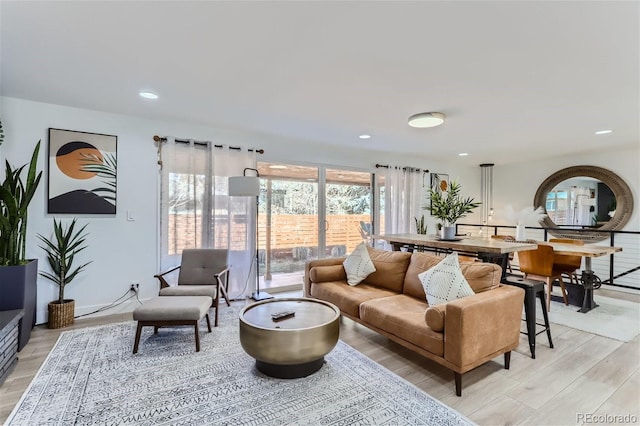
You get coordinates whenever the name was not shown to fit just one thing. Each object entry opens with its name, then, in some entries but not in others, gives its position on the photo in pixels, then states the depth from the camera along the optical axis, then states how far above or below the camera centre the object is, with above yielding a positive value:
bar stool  2.62 -0.73
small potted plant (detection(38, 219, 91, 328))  3.19 -0.52
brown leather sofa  2.10 -0.79
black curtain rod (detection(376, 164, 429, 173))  5.86 +0.95
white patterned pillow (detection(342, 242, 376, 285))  3.54 -0.58
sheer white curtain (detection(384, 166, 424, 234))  5.89 +0.34
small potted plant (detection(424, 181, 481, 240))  3.70 +0.09
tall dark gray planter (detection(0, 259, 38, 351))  2.65 -0.66
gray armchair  3.63 -0.63
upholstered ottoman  2.67 -0.85
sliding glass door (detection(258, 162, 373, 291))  4.87 -0.02
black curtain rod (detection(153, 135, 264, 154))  3.89 +0.97
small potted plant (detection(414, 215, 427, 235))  6.18 -0.20
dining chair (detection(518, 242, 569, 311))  3.90 -0.64
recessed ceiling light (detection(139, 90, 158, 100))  2.97 +1.18
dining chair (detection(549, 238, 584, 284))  4.17 -0.65
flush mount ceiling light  3.46 +1.09
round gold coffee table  2.17 -0.88
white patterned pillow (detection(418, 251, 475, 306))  2.50 -0.55
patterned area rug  1.85 -1.19
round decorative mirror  5.43 +0.29
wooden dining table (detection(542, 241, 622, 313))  3.77 -0.71
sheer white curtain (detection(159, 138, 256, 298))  3.95 +0.11
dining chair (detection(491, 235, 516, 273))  4.81 -0.34
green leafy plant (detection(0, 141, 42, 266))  2.79 +0.03
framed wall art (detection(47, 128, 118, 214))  3.39 +0.49
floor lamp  3.93 +0.38
